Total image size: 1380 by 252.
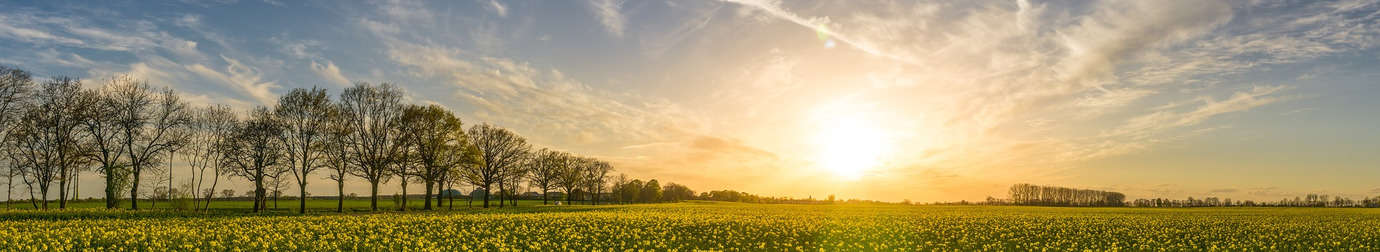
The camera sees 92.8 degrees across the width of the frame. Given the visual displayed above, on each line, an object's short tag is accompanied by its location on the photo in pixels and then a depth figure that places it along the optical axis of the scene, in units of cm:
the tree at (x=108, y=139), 4453
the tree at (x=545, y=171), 9321
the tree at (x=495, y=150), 7444
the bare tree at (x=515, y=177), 7969
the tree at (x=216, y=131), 5138
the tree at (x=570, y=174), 9844
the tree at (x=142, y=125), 4584
